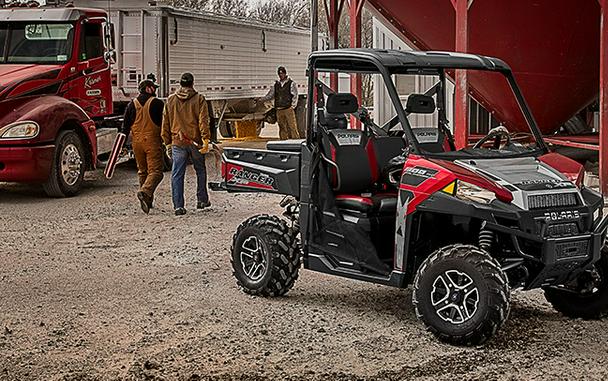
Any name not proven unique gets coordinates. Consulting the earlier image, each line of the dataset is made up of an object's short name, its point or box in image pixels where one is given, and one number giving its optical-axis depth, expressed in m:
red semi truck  14.18
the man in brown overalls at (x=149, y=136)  12.94
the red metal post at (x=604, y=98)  12.20
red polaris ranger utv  6.34
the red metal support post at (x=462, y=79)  13.41
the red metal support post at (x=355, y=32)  15.78
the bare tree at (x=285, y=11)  59.38
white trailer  18.81
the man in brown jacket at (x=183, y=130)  12.50
